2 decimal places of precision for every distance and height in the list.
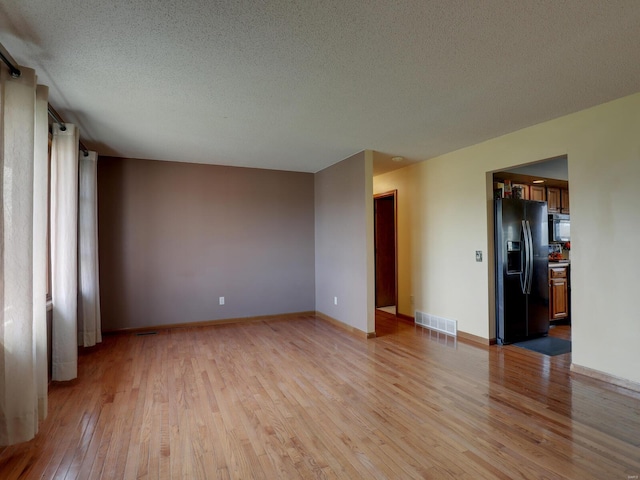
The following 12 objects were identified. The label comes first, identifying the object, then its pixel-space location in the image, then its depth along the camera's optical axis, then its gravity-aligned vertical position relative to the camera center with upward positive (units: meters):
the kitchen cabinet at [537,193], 5.17 +0.76
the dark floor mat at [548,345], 3.88 -1.28
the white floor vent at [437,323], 4.58 -1.17
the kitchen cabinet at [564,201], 5.52 +0.66
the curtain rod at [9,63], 1.96 +1.11
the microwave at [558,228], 5.37 +0.20
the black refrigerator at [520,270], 4.14 -0.37
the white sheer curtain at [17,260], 2.03 -0.07
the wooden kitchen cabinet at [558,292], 4.96 -0.78
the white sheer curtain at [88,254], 3.96 -0.07
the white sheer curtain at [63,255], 3.03 -0.07
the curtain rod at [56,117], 2.89 +1.17
